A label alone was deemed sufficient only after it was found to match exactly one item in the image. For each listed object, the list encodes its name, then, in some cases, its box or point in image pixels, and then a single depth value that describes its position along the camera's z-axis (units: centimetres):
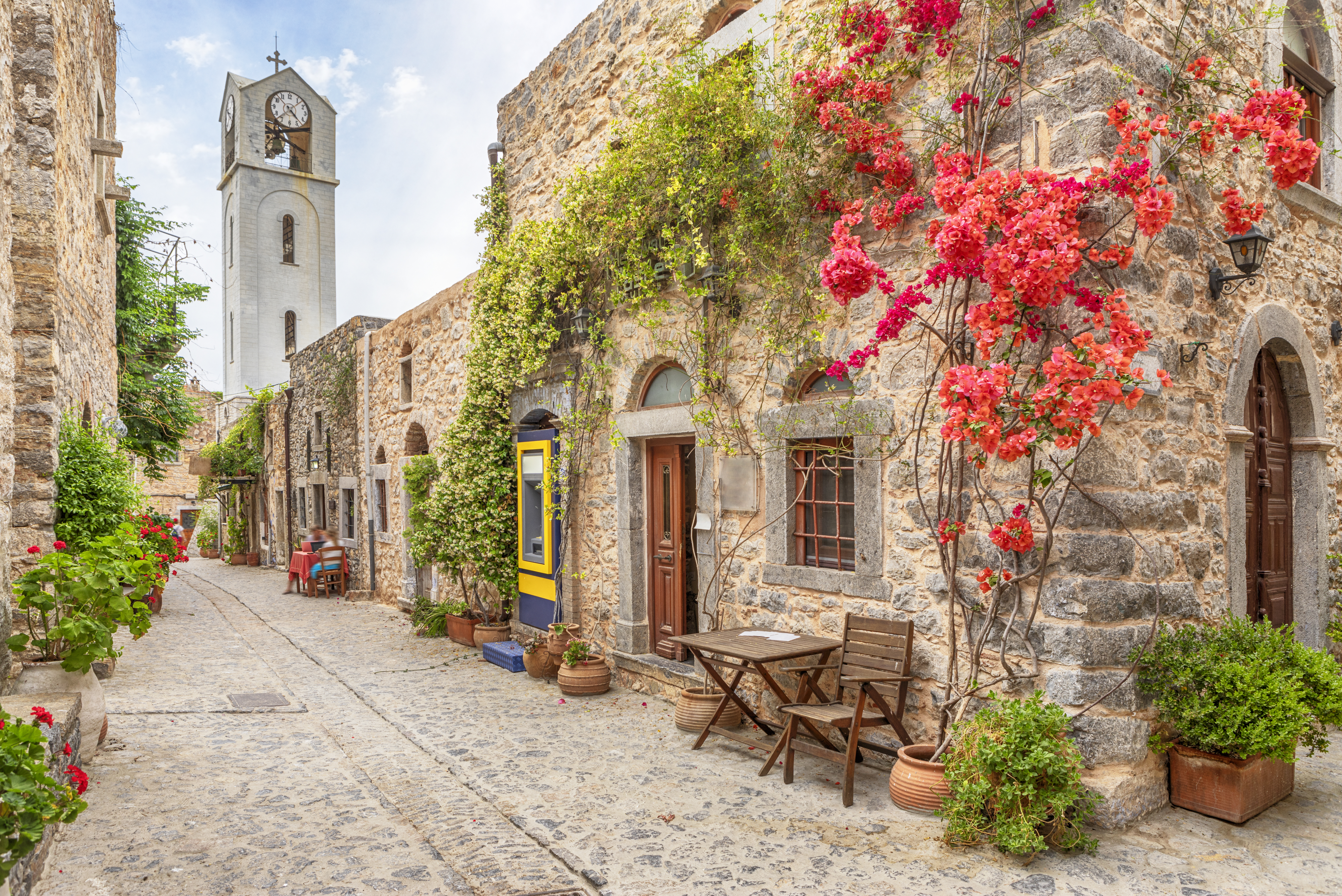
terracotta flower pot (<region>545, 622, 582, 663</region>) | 688
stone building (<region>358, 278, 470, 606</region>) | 980
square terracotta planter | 374
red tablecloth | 1302
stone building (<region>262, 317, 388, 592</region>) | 1299
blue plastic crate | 738
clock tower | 2406
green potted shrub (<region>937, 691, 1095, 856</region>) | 341
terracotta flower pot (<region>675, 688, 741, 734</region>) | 527
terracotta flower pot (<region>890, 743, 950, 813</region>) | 385
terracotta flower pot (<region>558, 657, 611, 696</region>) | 633
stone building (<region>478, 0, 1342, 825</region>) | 381
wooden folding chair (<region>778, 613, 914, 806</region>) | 409
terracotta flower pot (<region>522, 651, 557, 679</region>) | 691
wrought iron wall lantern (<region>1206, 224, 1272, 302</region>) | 431
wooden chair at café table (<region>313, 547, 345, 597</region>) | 1306
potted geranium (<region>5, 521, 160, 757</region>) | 428
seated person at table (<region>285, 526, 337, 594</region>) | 1307
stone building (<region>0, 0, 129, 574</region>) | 555
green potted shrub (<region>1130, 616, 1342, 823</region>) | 362
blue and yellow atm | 743
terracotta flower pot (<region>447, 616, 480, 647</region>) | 855
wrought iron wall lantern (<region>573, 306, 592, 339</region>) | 678
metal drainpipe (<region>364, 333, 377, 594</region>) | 1242
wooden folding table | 442
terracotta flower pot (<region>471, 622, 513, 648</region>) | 829
